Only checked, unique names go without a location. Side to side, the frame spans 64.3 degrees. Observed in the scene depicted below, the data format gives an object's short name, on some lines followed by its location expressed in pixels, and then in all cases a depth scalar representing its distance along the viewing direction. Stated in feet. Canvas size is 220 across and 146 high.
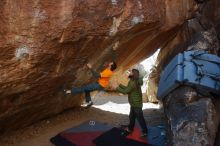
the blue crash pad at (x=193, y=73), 12.49
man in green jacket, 12.73
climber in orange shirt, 12.69
